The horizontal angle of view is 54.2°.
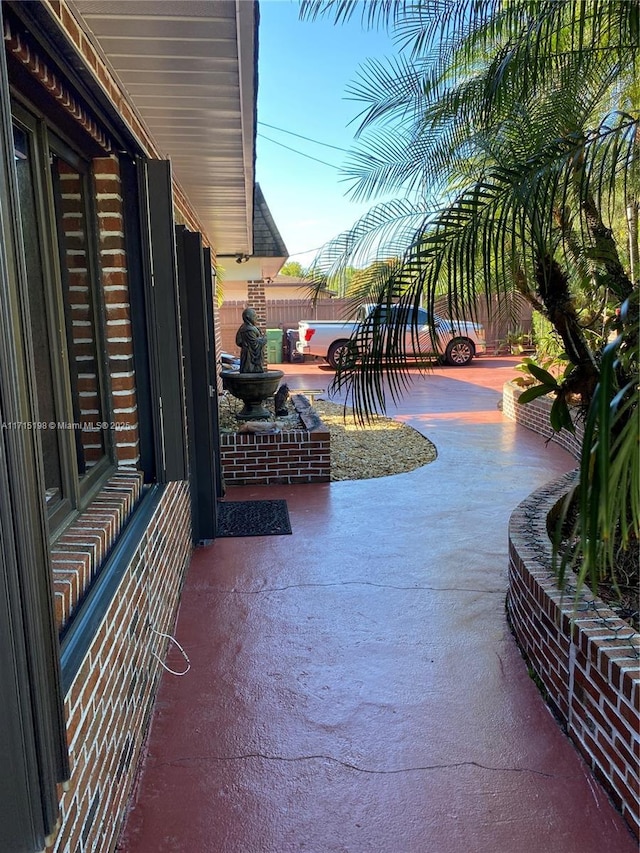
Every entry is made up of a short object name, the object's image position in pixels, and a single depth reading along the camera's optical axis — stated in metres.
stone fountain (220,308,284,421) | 6.93
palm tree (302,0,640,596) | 2.28
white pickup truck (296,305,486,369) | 15.95
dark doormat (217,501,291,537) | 4.72
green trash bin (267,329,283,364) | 17.45
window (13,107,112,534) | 2.00
